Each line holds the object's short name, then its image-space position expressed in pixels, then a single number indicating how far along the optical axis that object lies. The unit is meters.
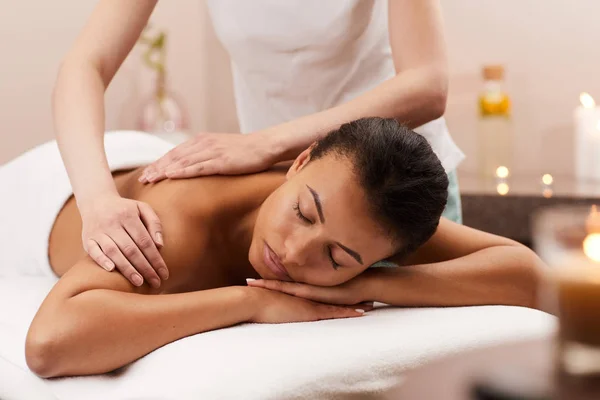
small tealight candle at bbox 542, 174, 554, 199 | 2.66
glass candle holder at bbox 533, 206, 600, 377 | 0.62
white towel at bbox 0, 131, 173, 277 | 1.88
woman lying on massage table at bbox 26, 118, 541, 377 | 1.23
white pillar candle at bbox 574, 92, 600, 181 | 2.78
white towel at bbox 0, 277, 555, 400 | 1.09
